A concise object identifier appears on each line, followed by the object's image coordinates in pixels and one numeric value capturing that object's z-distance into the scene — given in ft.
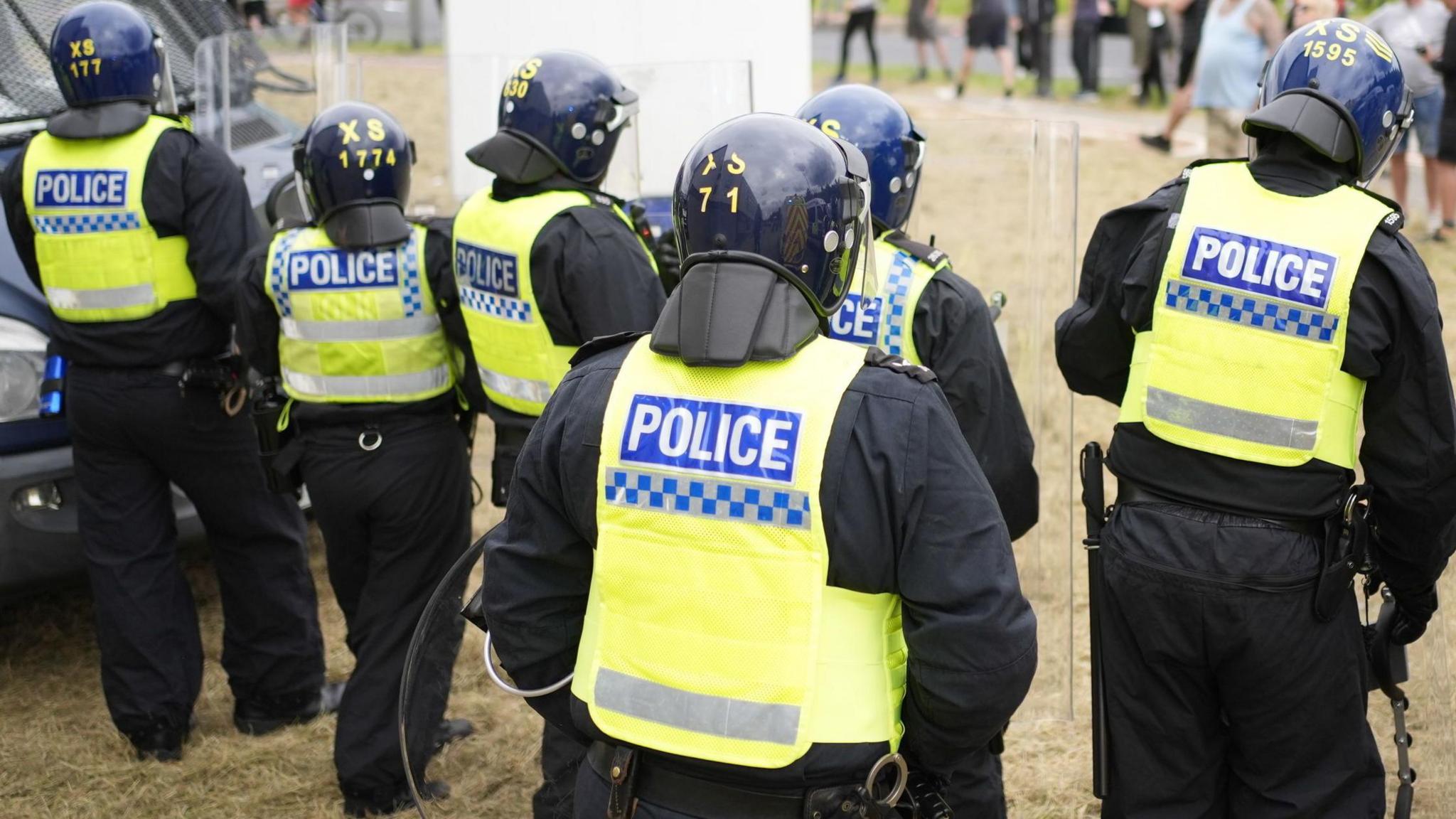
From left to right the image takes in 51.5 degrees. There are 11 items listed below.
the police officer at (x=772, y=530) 7.29
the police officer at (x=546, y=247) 12.97
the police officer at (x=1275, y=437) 10.27
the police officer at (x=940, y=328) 11.57
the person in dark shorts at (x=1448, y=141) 32.48
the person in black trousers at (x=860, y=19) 57.47
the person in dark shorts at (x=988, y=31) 54.85
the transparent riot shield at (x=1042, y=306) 16.19
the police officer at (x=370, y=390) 13.98
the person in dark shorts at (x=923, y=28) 59.82
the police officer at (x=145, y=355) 15.08
